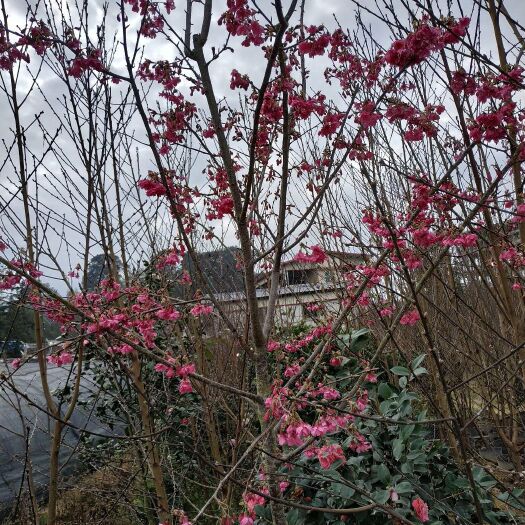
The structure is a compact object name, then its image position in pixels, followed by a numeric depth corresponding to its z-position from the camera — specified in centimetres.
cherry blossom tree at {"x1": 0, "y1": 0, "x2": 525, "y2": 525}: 200
